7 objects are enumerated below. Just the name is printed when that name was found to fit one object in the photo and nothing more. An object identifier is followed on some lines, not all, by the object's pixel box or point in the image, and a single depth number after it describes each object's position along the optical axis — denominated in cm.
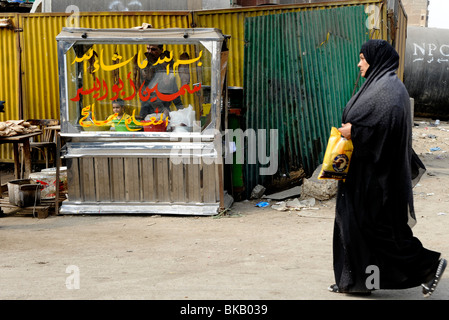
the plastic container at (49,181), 1363
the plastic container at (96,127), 1287
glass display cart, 1246
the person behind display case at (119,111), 1291
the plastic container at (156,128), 1277
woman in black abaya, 691
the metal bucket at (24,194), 1299
